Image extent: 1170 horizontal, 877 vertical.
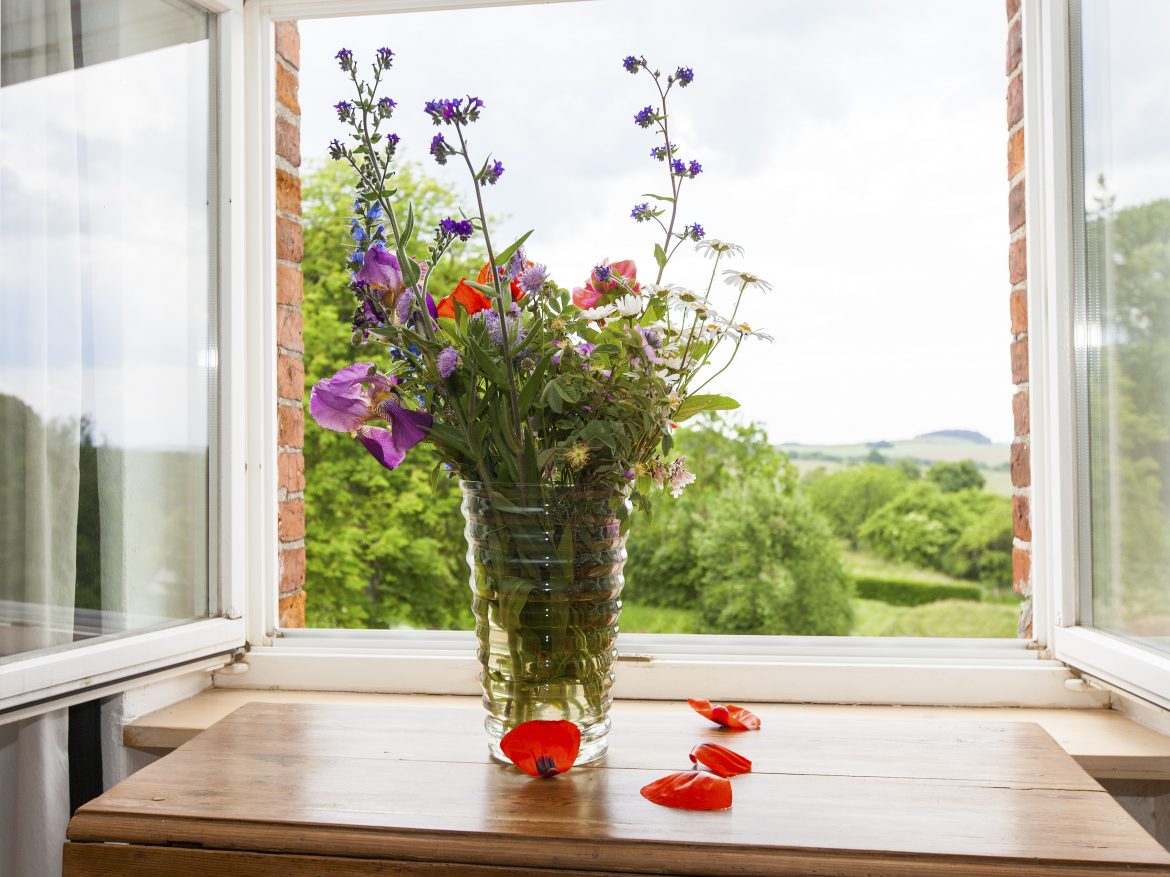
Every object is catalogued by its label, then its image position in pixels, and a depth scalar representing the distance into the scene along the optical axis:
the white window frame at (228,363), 1.54
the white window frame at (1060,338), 1.37
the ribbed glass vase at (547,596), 0.97
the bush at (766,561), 4.53
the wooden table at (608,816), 0.80
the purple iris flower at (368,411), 0.95
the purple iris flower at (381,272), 0.94
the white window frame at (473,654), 1.45
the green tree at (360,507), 4.66
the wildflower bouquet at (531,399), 0.94
